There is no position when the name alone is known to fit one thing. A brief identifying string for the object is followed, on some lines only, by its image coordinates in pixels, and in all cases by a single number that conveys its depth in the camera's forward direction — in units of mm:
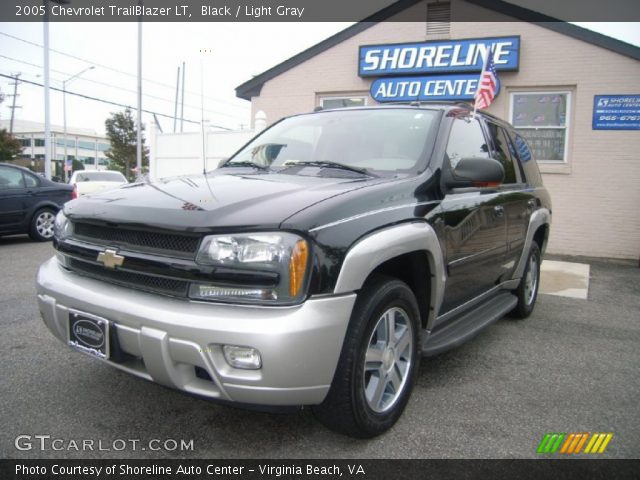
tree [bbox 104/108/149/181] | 44594
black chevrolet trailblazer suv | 2084
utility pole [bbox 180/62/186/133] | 40431
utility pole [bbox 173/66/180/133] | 40838
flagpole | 5421
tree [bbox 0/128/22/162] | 37406
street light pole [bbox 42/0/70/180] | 19000
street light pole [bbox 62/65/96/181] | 26312
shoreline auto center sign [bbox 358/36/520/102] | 9375
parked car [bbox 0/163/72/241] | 8992
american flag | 6058
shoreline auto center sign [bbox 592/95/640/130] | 8781
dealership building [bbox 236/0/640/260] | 8914
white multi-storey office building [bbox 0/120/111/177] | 83062
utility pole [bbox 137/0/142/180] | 23983
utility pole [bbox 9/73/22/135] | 60294
